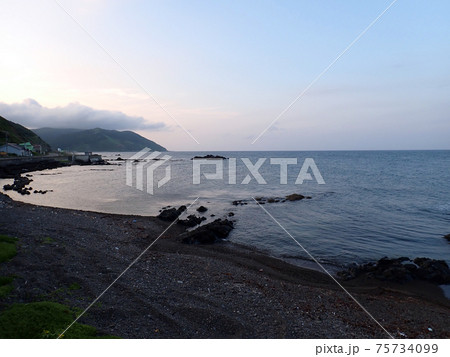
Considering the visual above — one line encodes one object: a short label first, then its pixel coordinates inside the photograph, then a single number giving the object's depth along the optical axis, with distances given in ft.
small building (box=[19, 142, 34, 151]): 301.39
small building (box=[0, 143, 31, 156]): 264.72
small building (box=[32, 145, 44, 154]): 365.81
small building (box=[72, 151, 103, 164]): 341.93
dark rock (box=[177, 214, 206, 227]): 70.39
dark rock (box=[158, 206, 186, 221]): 74.58
